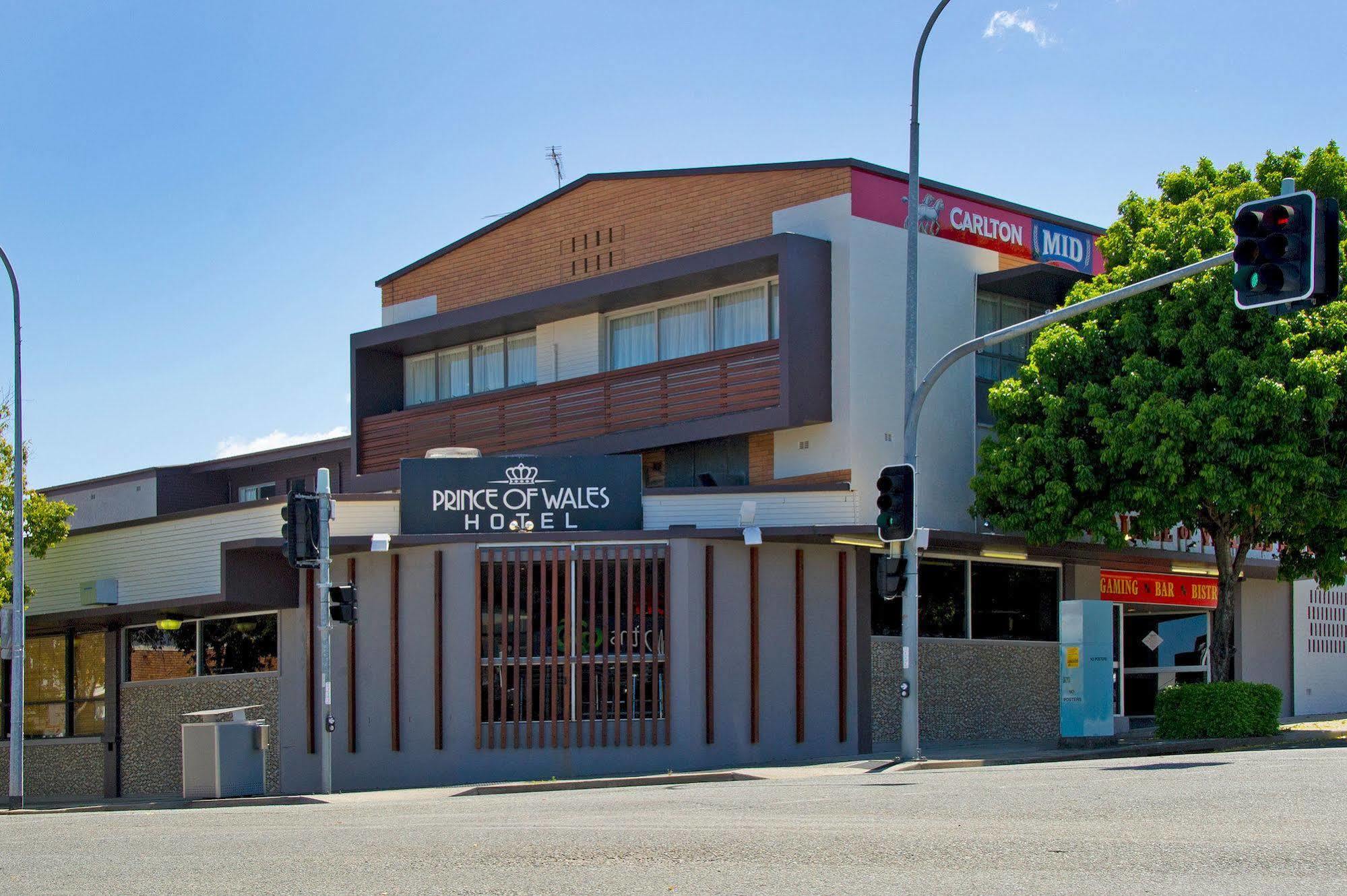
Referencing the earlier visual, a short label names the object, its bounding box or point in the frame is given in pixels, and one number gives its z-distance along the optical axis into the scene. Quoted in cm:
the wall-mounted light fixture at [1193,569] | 3197
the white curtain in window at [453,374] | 3222
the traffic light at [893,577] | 2108
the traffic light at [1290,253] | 1384
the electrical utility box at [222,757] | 2191
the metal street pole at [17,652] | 2461
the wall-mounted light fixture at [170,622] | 2812
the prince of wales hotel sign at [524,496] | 2431
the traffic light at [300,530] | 2072
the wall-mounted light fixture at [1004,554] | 2728
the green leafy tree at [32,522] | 2816
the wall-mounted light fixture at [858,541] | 2447
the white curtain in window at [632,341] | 2892
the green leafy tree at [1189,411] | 2338
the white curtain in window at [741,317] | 2717
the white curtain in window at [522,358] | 3102
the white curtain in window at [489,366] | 3155
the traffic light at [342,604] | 2067
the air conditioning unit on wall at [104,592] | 2811
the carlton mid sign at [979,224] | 2636
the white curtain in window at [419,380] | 3288
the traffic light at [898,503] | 2075
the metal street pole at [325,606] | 2083
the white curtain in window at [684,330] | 2812
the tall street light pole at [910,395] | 2150
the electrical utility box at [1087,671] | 2408
